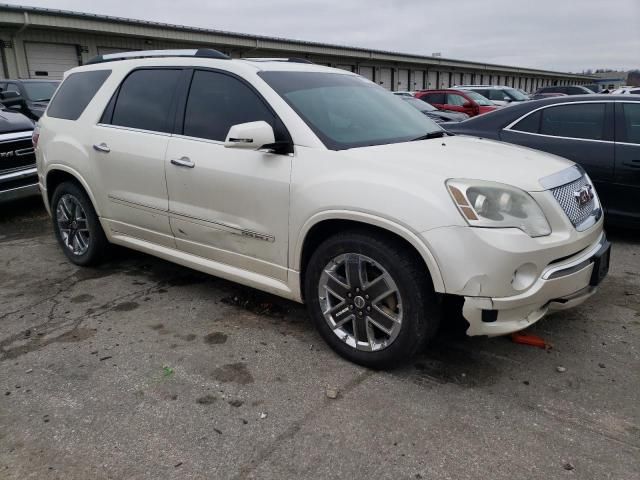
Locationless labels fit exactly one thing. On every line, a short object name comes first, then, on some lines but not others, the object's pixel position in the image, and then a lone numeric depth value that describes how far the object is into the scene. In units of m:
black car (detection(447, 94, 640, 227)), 5.20
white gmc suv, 2.70
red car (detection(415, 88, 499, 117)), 15.73
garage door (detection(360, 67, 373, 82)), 34.78
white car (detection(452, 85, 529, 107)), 19.23
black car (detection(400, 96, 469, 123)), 13.00
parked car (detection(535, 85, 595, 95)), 22.27
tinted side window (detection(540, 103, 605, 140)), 5.46
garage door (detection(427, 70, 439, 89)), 44.03
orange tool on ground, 3.33
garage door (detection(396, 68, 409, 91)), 39.38
